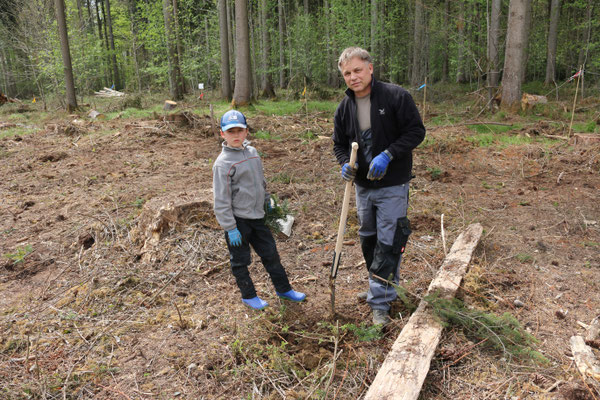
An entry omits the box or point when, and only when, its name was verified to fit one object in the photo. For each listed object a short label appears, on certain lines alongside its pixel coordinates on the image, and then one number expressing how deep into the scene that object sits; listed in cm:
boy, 318
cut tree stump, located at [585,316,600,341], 279
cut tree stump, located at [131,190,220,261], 461
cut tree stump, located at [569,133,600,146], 770
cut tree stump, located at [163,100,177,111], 1670
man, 292
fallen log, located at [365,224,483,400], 228
